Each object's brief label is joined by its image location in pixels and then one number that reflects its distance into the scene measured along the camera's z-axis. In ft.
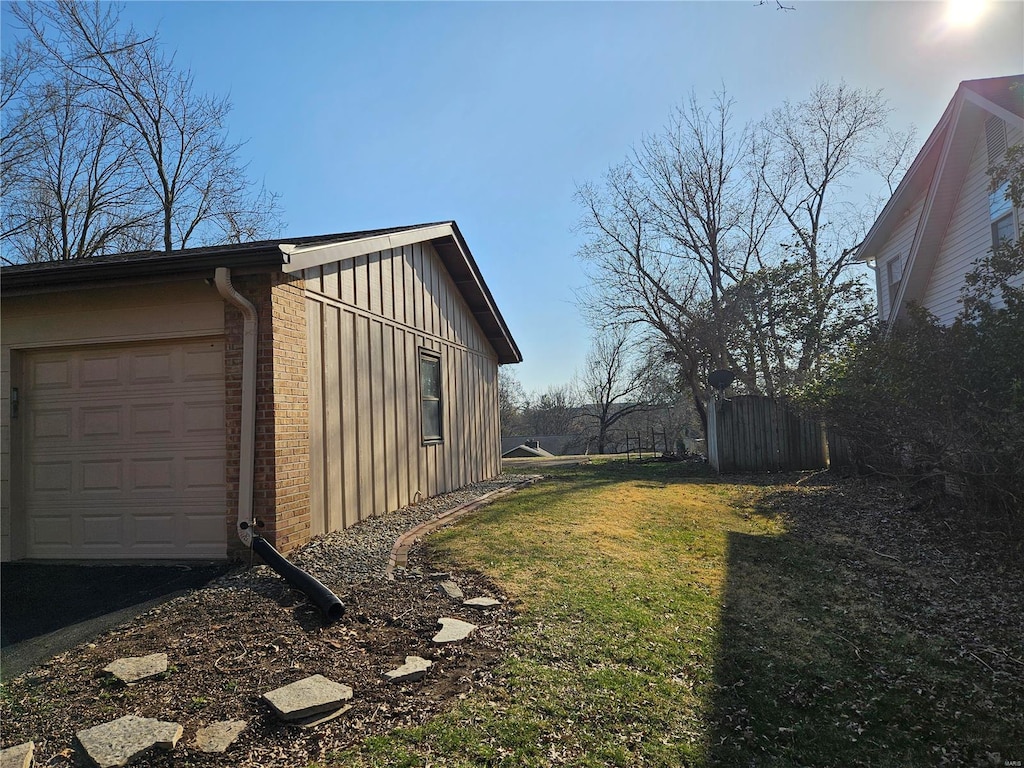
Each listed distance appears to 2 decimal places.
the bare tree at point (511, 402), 169.07
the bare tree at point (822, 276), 63.31
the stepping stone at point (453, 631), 12.67
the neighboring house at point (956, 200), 27.32
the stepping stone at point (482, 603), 14.79
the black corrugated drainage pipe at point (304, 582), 13.62
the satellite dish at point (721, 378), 48.80
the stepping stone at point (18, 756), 8.05
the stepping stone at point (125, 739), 8.25
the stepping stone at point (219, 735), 8.66
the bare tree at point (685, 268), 70.64
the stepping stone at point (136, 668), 10.60
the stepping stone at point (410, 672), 10.90
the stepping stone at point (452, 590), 15.49
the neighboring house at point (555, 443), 144.09
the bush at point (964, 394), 18.61
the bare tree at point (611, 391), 117.80
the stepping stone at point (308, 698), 9.39
